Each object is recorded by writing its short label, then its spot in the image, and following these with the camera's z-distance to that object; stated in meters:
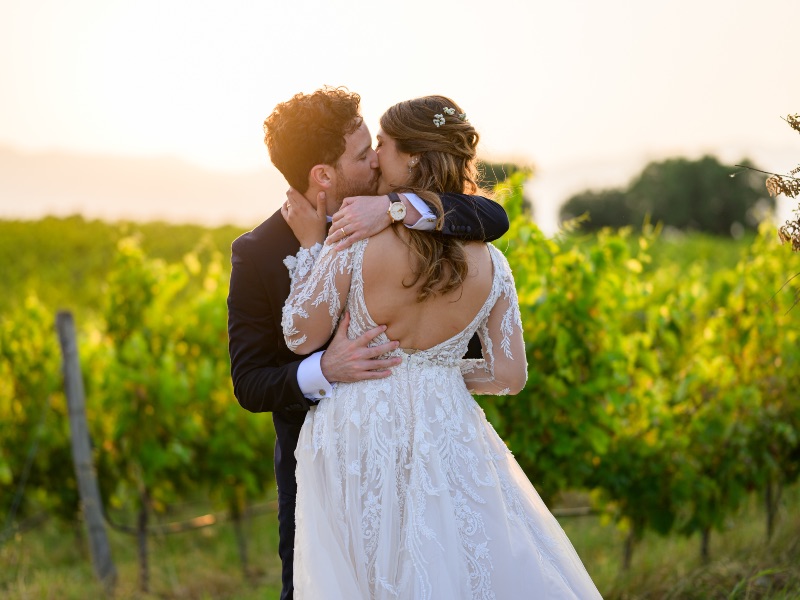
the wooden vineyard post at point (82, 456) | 5.75
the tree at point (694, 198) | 51.31
